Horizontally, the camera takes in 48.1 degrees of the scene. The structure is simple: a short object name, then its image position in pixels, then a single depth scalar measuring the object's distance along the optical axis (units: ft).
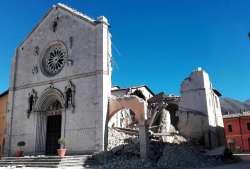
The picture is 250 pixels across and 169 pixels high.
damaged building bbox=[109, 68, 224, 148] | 75.00
